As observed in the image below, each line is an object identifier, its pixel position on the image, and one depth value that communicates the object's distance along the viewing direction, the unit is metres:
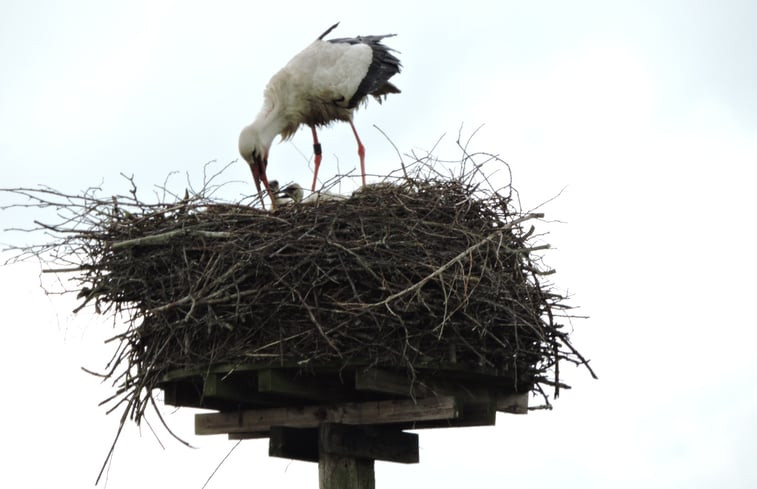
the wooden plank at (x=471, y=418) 12.16
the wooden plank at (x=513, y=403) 12.38
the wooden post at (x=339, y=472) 11.34
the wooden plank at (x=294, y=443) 11.70
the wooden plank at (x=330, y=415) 11.17
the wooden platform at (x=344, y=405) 11.02
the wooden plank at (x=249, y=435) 12.88
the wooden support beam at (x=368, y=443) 11.31
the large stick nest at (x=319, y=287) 10.94
